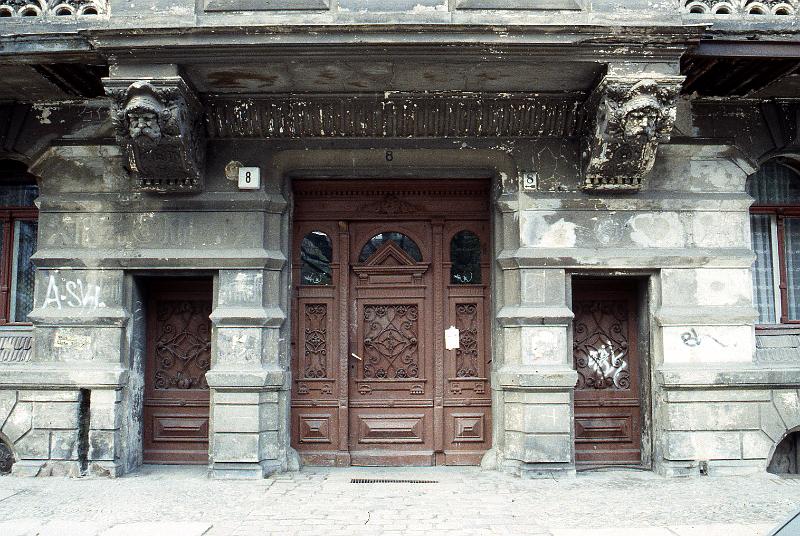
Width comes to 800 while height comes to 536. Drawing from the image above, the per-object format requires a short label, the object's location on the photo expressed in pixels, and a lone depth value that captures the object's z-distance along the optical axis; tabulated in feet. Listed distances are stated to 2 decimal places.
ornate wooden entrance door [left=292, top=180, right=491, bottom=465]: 28.02
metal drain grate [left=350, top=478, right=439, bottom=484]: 25.31
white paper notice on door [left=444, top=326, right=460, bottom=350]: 28.35
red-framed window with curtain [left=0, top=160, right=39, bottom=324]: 28.81
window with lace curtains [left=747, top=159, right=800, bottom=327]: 28.60
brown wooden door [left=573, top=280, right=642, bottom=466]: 27.68
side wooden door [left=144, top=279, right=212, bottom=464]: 27.86
